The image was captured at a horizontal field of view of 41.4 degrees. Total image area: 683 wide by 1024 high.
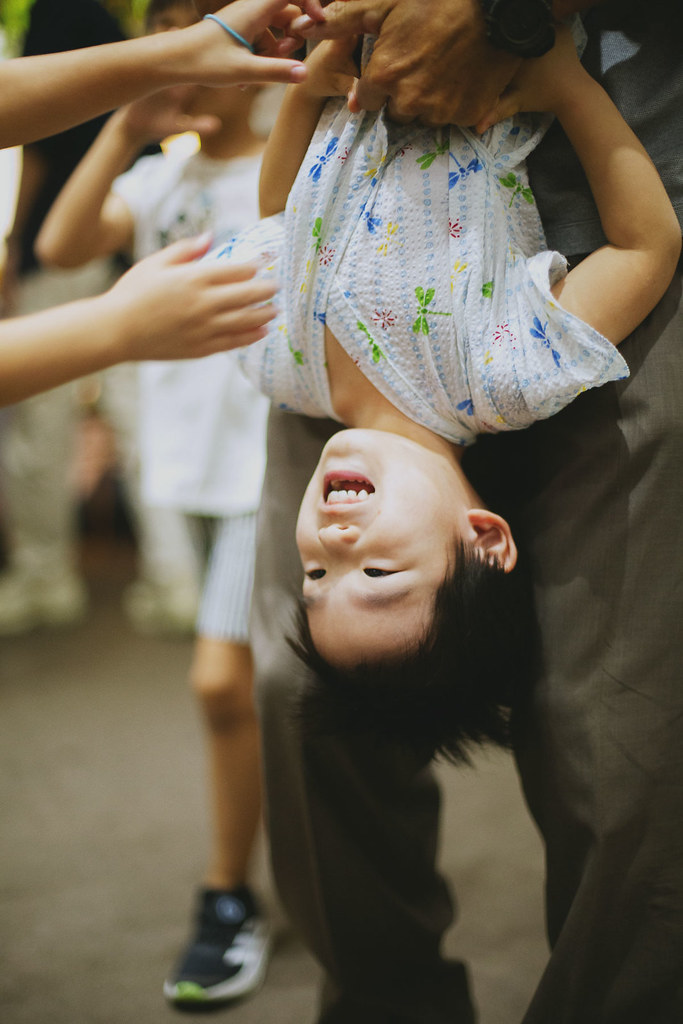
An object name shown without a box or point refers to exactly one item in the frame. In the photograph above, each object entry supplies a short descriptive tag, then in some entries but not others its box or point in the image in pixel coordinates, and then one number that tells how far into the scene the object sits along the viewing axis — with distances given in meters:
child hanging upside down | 0.84
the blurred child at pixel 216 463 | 1.35
